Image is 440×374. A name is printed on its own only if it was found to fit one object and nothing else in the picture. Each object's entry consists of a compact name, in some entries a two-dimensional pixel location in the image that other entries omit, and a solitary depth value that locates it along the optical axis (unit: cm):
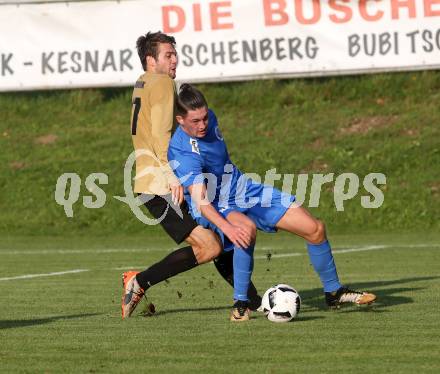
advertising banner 4412
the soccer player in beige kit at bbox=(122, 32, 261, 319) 1923
